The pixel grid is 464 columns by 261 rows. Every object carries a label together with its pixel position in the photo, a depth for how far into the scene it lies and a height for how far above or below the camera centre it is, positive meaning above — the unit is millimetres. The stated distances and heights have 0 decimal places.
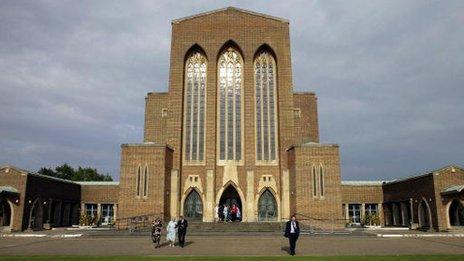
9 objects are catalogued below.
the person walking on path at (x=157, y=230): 19453 -645
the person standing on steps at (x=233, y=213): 34406 +160
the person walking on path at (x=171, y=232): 19531 -732
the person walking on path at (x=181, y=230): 19234 -640
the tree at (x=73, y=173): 70856 +6850
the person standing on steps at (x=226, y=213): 34875 +162
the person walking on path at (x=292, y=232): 15801 -613
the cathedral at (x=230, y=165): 32594 +3859
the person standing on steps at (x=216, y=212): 34828 +202
